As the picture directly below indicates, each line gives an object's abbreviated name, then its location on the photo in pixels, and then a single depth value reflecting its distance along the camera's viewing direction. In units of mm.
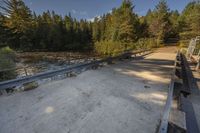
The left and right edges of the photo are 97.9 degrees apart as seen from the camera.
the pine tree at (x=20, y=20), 25983
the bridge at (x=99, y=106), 1775
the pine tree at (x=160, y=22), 24468
